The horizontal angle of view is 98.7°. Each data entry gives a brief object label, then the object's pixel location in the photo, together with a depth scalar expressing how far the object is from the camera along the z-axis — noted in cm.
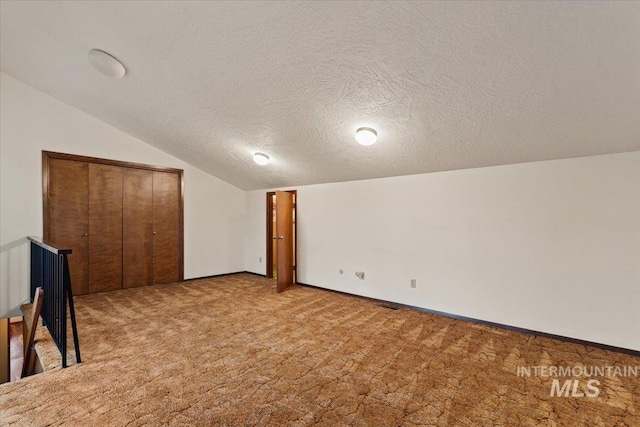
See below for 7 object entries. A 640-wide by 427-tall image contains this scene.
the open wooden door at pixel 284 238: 474
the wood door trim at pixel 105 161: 406
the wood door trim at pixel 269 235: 586
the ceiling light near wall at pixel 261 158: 423
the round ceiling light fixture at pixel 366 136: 295
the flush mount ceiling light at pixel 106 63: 276
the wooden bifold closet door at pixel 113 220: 416
